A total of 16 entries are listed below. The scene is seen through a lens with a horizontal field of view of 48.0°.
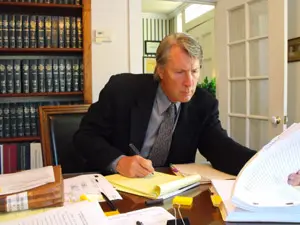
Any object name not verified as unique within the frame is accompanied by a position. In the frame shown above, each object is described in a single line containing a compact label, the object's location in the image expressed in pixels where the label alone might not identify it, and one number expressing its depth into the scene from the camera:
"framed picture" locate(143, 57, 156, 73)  5.49
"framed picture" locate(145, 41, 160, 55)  5.54
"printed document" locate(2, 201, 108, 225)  0.72
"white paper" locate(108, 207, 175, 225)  0.76
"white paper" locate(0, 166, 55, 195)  0.93
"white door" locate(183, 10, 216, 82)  4.31
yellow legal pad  0.97
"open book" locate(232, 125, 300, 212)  0.82
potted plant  4.14
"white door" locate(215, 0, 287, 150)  2.29
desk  0.80
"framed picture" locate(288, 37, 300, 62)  2.40
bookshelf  2.53
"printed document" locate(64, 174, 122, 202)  0.95
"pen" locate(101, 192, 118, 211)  0.87
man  1.42
